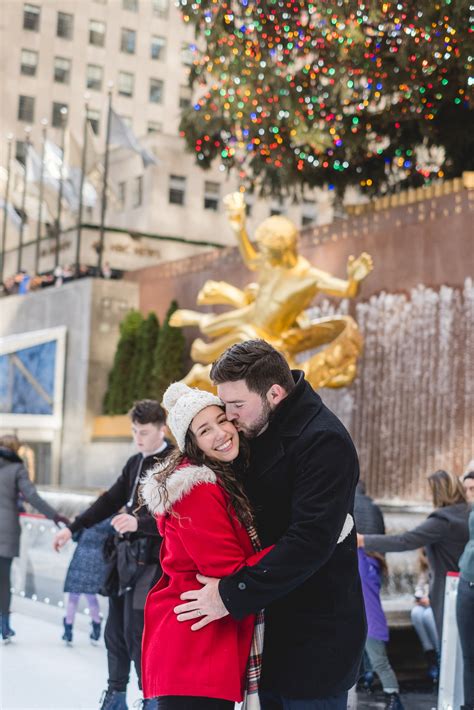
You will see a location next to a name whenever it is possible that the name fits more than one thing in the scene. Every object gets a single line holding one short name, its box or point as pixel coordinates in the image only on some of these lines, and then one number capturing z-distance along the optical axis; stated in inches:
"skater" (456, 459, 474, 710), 201.3
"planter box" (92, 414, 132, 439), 684.7
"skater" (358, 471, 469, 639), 232.5
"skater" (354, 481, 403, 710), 249.4
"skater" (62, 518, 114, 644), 233.9
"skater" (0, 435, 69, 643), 310.2
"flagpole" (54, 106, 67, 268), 932.8
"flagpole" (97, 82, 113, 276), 785.7
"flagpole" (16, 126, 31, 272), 1059.1
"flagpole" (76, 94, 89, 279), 861.1
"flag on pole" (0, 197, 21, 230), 1074.1
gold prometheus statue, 484.7
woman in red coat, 112.9
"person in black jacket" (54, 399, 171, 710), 202.1
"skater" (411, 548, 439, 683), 273.0
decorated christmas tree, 526.6
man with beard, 111.3
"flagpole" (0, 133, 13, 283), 1020.5
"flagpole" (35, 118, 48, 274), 991.6
